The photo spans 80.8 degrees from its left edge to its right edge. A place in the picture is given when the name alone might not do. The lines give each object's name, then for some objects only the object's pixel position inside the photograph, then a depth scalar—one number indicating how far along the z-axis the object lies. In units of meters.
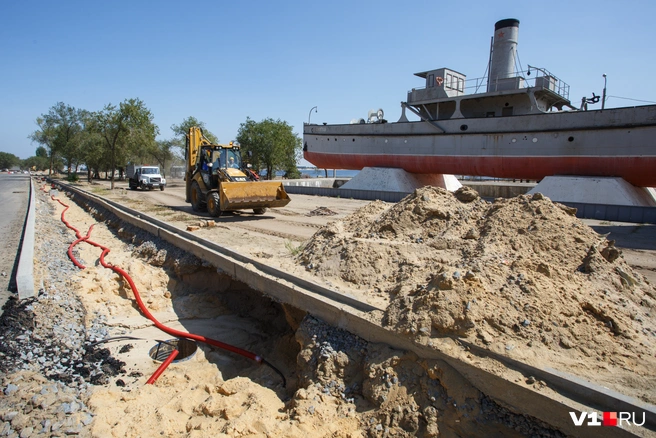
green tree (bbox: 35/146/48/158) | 54.92
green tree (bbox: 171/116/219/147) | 45.80
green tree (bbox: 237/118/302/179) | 45.97
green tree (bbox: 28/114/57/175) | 47.97
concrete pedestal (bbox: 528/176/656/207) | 16.28
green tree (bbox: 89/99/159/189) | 31.41
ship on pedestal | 16.67
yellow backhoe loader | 12.52
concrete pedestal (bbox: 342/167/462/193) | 23.70
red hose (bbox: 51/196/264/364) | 5.40
